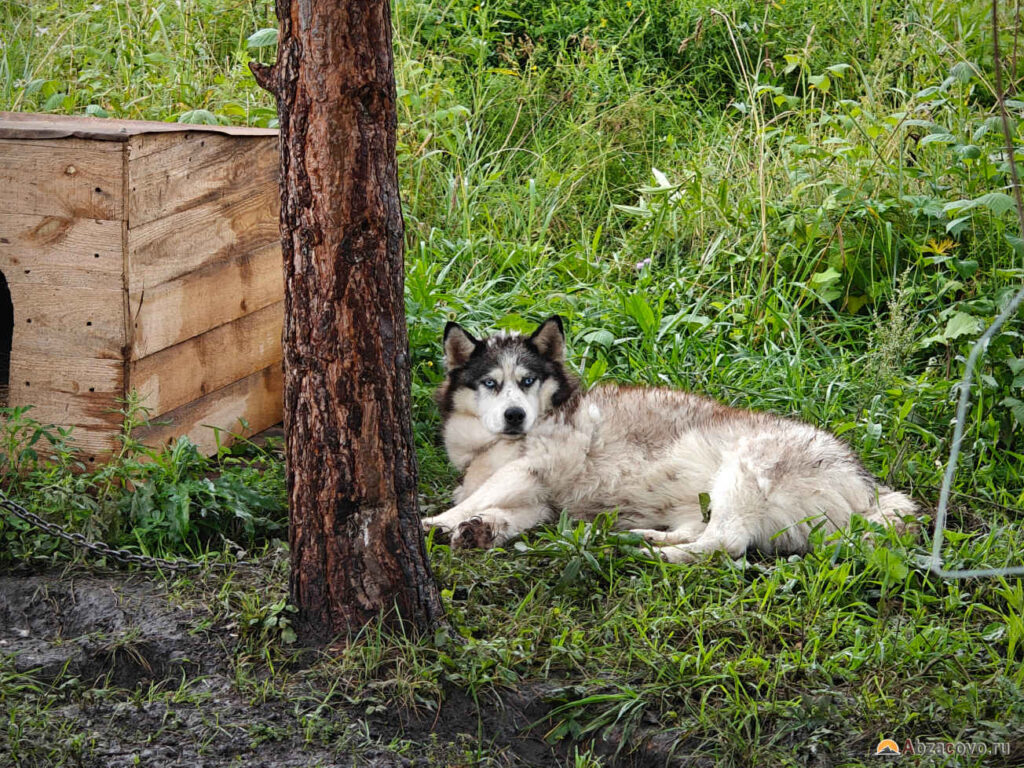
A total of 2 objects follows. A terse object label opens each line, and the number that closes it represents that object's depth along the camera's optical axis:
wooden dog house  7.58
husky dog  7.69
